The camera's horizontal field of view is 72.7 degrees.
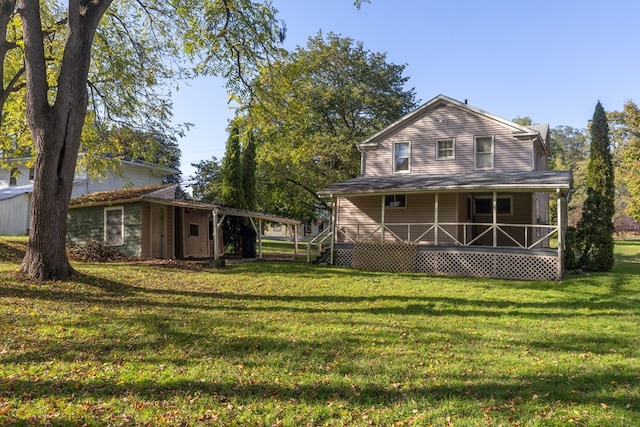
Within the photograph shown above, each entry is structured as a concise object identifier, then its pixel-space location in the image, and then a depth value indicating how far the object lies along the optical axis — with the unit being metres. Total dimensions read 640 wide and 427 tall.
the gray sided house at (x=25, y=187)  25.92
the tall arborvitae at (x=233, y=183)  22.36
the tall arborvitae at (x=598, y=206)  15.51
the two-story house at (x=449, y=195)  14.77
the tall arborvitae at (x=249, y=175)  23.53
